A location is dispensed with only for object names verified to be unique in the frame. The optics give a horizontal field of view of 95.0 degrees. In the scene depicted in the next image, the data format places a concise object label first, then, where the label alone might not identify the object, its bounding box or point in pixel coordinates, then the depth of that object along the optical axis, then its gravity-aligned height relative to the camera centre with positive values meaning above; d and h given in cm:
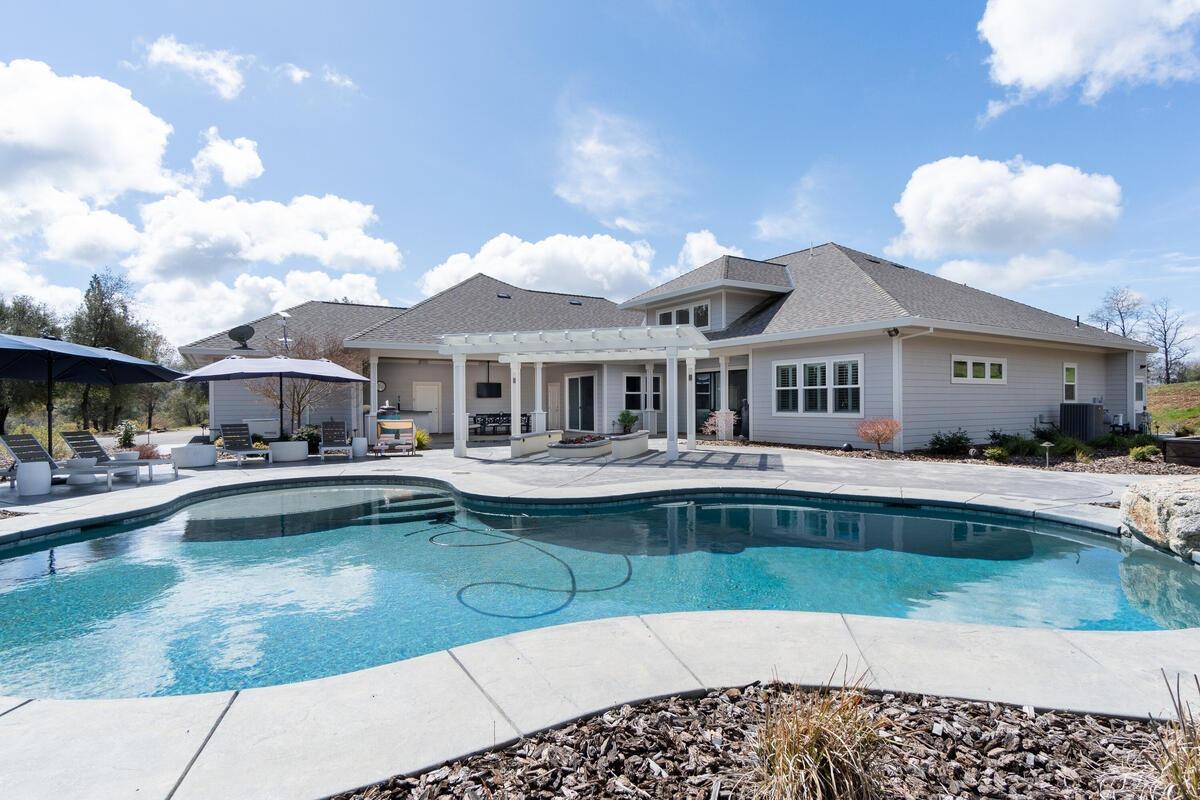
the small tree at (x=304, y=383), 1605 +90
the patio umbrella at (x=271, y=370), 1213 +97
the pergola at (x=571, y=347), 1247 +153
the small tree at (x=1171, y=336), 4116 +506
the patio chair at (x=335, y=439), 1397 -69
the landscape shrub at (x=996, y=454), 1206 -108
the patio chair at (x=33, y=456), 922 -69
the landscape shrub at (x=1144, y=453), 1144 -103
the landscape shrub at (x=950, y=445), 1291 -92
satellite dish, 1703 +244
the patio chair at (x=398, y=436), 1448 -65
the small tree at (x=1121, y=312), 4059 +692
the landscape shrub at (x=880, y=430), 1237 -53
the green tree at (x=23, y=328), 2114 +358
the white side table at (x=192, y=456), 1228 -93
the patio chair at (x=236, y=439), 1338 -63
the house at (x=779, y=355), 1316 +151
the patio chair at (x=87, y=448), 1074 -66
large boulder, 541 -114
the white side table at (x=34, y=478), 880 -101
